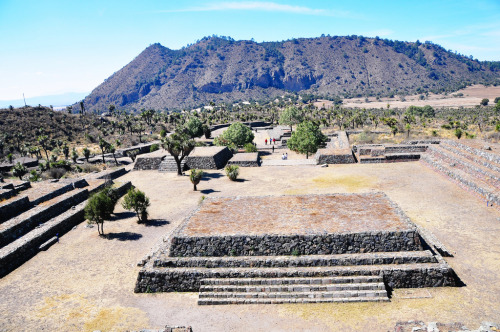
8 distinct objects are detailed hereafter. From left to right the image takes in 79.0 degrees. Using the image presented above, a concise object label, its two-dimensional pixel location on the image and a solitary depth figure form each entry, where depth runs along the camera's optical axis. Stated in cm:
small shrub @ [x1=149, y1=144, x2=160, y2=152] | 4173
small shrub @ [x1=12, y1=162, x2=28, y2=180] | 3019
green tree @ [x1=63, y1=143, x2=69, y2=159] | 4372
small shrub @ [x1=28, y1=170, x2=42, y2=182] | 2852
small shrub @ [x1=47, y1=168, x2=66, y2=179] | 3172
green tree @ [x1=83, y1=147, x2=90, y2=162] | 3697
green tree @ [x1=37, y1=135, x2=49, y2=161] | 5135
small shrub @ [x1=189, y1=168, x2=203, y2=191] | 2369
